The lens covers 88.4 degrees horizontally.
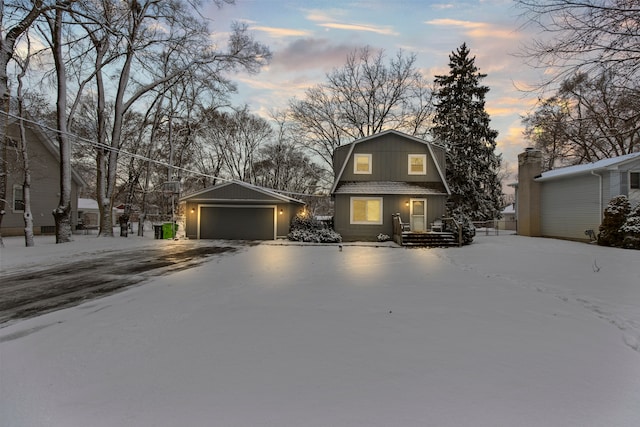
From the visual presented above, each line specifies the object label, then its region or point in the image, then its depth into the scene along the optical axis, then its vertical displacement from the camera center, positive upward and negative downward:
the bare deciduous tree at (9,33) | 11.30 +6.92
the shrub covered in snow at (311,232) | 17.05 -0.57
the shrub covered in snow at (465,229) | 15.48 -0.37
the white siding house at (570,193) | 14.61 +1.44
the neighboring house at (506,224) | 27.69 -0.22
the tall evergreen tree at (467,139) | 25.81 +6.62
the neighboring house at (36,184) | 19.21 +2.36
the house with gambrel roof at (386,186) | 17.36 +1.93
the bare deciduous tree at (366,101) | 26.80 +10.07
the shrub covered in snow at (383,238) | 17.27 -0.86
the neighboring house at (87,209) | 32.69 +1.28
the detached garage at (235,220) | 19.14 +0.09
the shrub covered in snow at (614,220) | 13.33 +0.06
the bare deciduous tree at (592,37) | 4.41 +2.59
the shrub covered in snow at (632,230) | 12.48 -0.33
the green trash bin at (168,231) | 19.42 -0.55
